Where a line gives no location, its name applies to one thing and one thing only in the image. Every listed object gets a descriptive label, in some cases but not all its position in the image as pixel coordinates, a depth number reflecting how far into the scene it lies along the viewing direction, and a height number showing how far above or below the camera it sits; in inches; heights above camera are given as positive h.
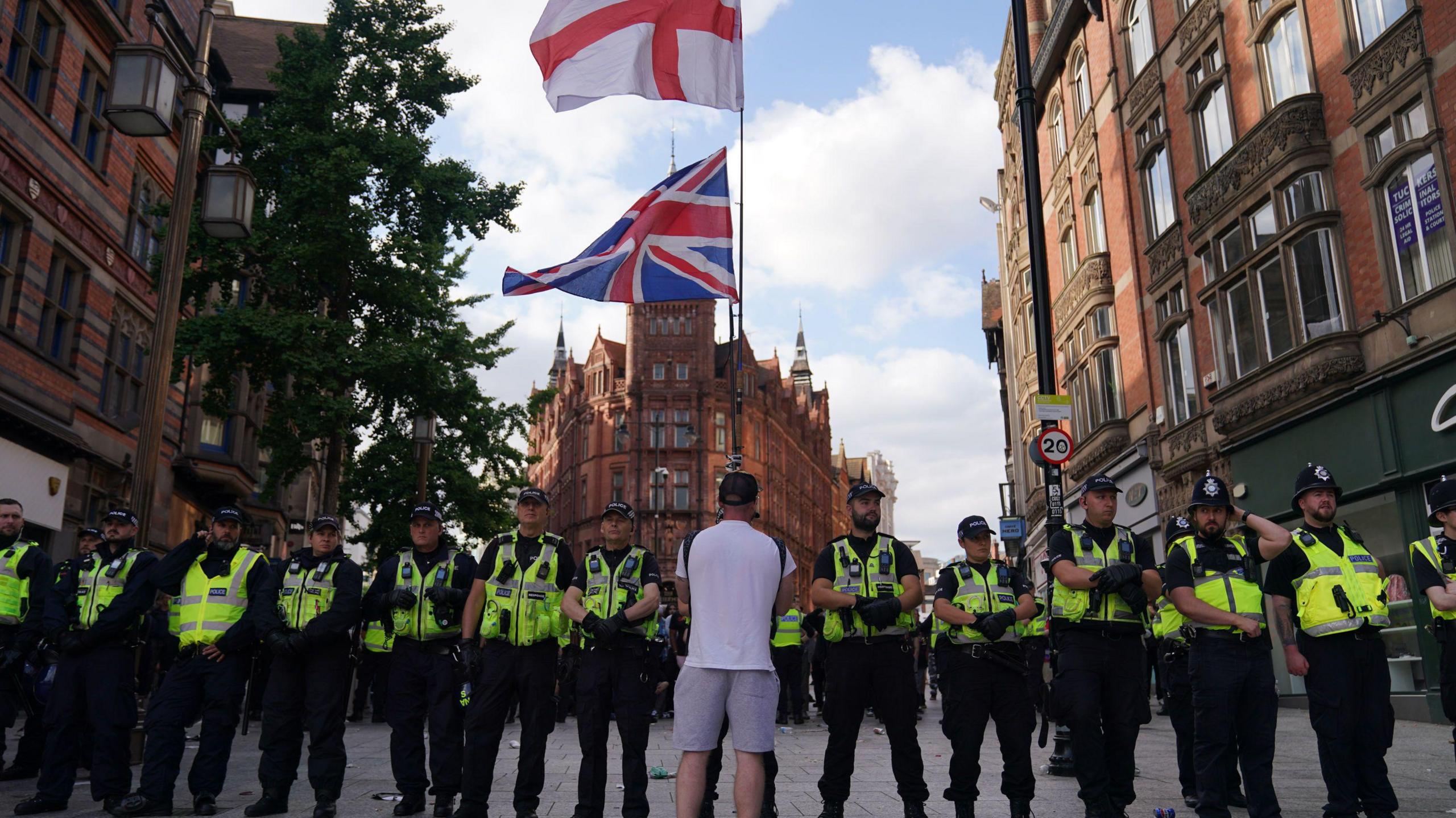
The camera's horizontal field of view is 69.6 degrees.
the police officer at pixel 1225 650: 239.5 -3.1
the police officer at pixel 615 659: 255.1 -4.1
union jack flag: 465.4 +173.3
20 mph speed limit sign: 417.1 +74.8
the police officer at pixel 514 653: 266.7 -2.5
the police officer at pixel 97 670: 286.5 -6.2
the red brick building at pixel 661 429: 2822.3 +598.6
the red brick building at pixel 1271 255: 570.3 +256.5
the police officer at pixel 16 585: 308.0 +19.2
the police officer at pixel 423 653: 285.9 -2.4
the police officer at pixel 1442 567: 270.7 +17.2
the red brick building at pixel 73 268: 666.2 +271.9
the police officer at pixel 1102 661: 250.1 -5.7
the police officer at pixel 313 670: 279.9 -6.6
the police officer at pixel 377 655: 312.3 -3.0
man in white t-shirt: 193.8 -2.9
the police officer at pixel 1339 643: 242.1 -1.9
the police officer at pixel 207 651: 280.7 -1.2
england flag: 461.7 +260.1
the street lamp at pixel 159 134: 383.6 +191.9
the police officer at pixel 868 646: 259.0 -1.6
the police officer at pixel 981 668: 257.3 -7.5
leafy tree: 802.2 +307.3
